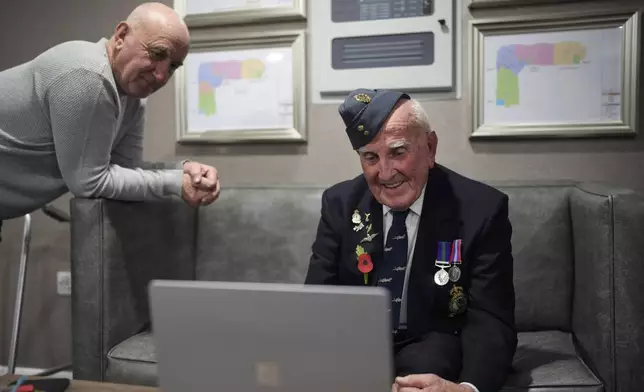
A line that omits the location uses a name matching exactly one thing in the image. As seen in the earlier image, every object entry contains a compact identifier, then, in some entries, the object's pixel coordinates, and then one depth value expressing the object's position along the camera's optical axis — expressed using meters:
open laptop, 0.79
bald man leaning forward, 1.70
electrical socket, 2.63
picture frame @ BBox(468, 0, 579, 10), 2.15
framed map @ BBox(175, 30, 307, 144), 2.38
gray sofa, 1.48
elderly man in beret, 1.38
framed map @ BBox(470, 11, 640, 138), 2.09
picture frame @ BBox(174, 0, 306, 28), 2.36
